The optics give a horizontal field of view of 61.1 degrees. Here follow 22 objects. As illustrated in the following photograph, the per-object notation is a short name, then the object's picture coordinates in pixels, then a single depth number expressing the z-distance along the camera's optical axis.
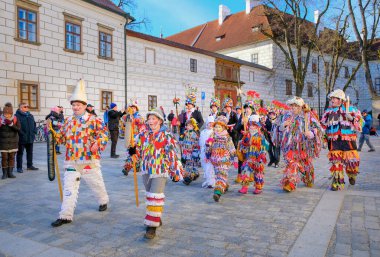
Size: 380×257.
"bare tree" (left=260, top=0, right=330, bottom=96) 27.38
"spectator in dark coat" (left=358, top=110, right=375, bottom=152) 13.41
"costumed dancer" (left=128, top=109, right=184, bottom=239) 4.16
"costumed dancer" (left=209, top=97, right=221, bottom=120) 9.25
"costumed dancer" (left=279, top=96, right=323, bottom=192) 6.49
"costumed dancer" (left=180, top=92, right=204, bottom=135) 8.30
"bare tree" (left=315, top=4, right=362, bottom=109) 27.81
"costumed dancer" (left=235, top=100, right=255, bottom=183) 7.47
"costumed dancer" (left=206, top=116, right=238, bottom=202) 5.91
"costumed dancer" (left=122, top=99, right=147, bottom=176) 8.30
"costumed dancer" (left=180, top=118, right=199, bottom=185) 7.34
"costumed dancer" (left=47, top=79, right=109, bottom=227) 4.69
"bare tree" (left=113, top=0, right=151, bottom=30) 32.16
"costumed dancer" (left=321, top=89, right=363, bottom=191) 6.53
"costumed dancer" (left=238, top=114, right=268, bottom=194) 6.27
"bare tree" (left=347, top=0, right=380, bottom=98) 21.64
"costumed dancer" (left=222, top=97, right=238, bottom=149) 9.48
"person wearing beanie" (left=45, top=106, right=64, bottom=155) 8.43
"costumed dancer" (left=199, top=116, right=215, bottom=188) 6.84
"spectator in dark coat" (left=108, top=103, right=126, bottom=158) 11.79
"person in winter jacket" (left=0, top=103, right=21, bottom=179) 8.05
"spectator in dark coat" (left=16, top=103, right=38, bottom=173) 8.91
